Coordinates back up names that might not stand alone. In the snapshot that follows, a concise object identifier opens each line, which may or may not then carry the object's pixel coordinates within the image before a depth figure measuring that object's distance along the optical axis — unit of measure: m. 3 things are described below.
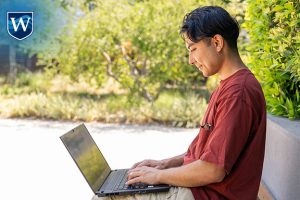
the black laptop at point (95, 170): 2.18
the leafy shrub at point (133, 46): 10.56
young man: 1.97
